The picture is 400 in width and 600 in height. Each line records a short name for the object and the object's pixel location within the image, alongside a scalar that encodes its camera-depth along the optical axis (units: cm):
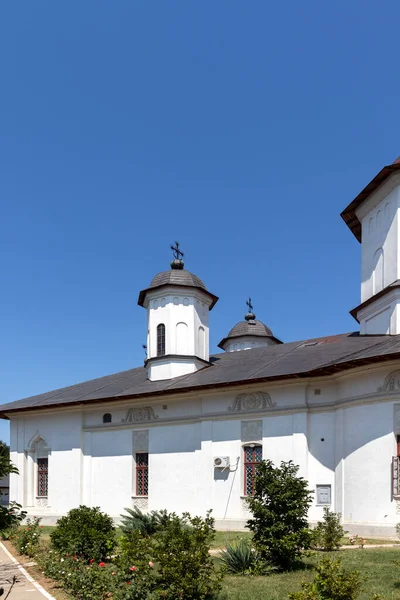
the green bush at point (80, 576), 822
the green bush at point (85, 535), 1084
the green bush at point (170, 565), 769
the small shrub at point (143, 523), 1370
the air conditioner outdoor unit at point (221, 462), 1742
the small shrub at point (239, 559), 991
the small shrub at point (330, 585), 669
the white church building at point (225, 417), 1503
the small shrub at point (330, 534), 1220
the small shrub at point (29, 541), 1245
